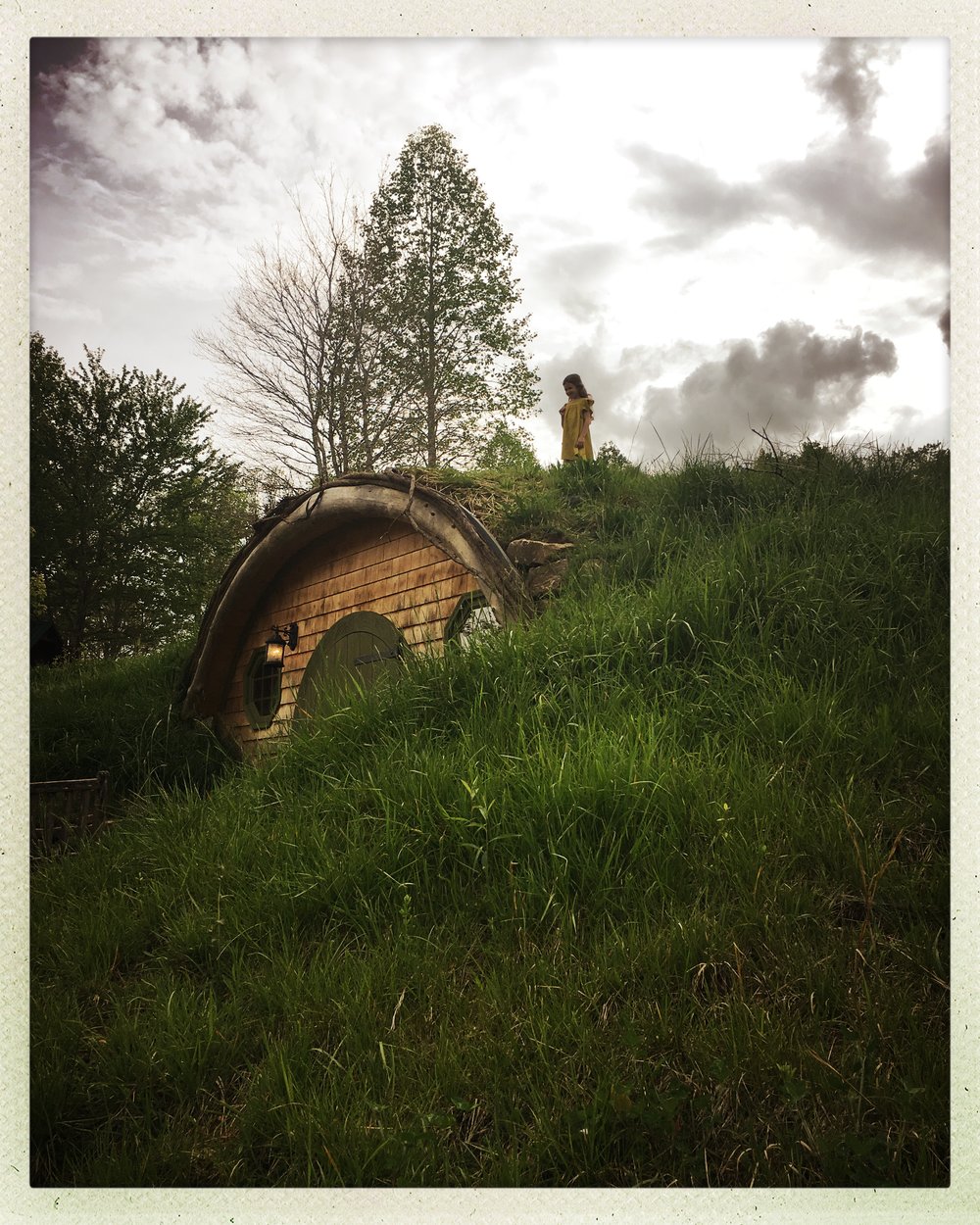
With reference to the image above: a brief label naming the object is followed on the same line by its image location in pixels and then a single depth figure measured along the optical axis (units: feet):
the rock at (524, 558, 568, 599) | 15.05
